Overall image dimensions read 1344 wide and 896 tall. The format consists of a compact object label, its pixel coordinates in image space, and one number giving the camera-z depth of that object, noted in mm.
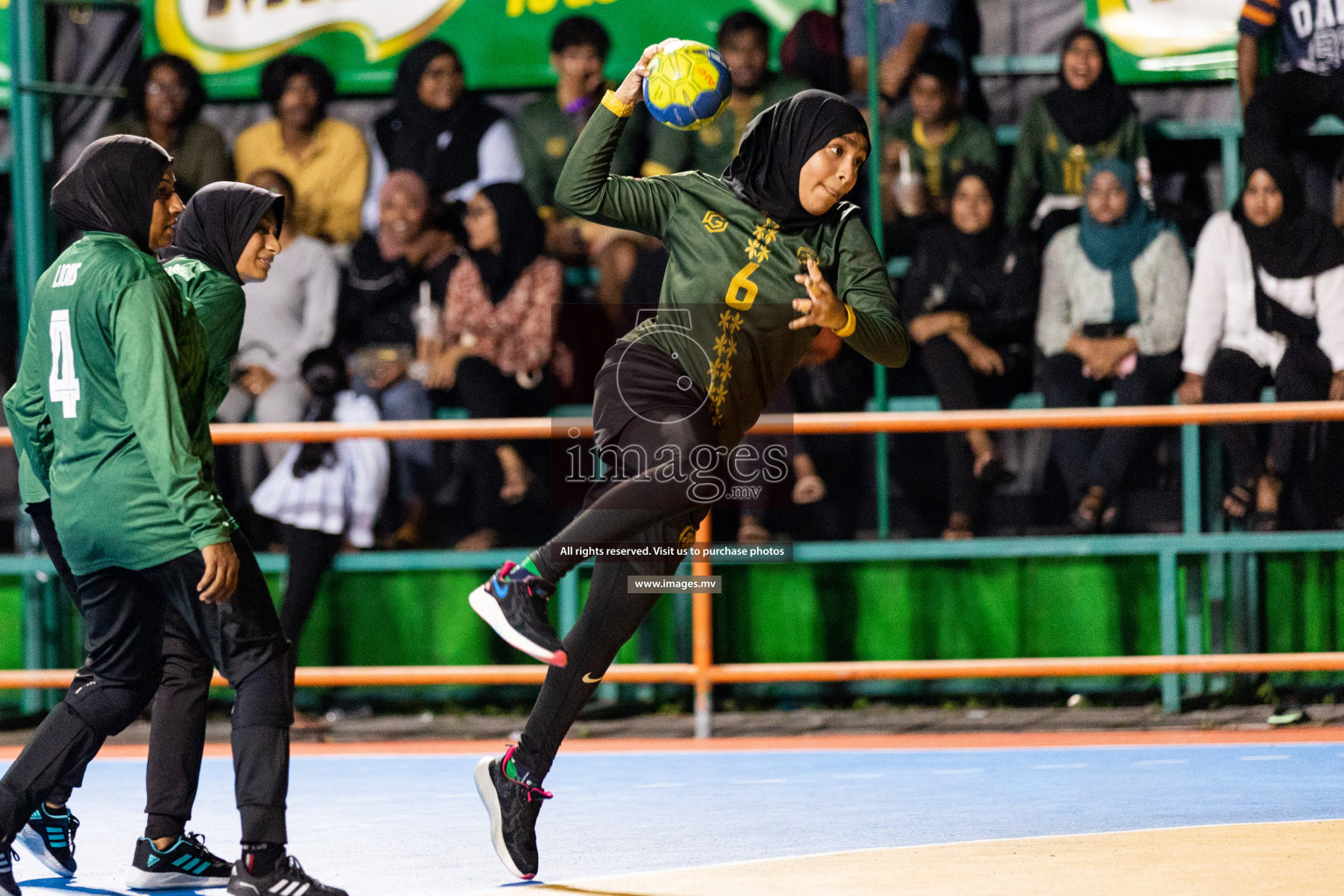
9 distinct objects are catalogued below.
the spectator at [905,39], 17000
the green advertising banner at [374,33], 17516
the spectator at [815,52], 17047
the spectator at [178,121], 16891
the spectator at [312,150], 17016
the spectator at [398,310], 16187
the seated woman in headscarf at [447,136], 16875
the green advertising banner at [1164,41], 17125
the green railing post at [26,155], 16484
